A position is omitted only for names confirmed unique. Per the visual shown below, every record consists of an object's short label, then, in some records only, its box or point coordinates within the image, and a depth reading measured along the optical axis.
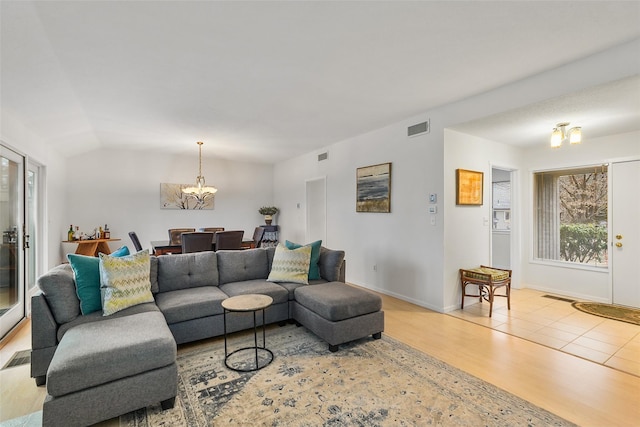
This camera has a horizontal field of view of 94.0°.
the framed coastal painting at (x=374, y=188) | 4.48
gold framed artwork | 3.89
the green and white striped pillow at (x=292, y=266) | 3.46
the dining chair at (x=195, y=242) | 4.27
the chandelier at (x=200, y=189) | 5.58
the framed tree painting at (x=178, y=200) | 6.46
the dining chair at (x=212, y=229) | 6.41
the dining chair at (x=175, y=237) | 5.08
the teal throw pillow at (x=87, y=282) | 2.41
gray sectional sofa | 1.70
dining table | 4.56
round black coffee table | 2.39
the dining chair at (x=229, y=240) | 4.56
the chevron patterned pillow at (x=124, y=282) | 2.47
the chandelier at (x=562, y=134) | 3.38
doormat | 3.56
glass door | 3.15
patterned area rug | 1.84
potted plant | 7.40
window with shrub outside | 4.32
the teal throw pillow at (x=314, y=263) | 3.63
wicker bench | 3.65
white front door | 3.94
